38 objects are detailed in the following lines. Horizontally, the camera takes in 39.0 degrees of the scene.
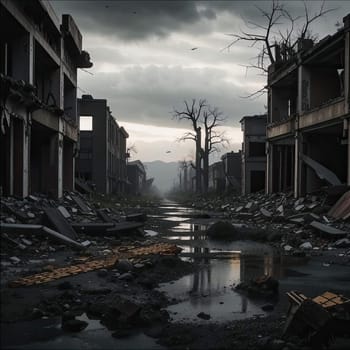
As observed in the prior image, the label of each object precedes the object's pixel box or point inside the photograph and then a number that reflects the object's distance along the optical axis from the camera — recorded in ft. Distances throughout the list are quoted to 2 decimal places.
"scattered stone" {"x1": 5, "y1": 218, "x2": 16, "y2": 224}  37.75
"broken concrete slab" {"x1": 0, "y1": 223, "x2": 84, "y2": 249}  33.31
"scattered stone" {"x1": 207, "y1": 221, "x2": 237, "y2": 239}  51.80
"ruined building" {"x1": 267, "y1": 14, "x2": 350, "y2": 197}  66.33
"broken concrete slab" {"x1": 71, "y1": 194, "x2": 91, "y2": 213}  64.35
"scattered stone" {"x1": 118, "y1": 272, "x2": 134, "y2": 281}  26.35
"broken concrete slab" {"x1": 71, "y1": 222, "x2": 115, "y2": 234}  44.14
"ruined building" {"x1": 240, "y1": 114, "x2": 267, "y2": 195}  128.88
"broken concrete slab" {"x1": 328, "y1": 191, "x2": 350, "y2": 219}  54.44
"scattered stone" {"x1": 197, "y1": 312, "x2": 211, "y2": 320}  20.22
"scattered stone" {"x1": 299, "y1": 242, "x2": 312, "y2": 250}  42.68
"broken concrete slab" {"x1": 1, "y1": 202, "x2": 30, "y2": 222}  40.55
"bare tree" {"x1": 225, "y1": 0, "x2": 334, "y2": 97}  107.04
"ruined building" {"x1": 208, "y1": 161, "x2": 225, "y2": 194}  167.98
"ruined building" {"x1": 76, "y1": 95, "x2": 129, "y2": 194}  134.10
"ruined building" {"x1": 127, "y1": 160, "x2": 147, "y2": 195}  233.96
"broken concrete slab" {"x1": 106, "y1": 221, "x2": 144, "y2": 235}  45.14
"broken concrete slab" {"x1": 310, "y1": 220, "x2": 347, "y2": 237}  44.58
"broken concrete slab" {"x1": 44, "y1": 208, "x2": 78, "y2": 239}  39.14
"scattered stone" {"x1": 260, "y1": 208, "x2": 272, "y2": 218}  69.37
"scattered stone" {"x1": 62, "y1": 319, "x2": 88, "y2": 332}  17.71
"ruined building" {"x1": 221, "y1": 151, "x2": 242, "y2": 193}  158.65
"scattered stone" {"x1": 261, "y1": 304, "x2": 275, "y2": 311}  21.91
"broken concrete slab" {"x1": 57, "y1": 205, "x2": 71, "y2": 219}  51.94
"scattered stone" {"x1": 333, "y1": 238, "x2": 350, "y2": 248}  41.96
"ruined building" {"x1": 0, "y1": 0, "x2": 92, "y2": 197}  51.37
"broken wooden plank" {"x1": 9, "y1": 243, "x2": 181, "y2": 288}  24.29
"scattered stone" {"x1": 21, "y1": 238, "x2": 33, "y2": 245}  33.55
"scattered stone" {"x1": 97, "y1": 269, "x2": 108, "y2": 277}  26.74
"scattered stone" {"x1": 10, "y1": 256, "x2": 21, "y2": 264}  28.88
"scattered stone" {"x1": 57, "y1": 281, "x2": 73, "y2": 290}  23.09
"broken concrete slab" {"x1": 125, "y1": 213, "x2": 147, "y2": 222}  63.16
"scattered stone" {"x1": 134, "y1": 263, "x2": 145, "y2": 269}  29.25
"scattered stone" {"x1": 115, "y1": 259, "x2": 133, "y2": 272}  28.37
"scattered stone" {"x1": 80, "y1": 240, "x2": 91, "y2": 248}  38.44
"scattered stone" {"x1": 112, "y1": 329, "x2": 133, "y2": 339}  17.29
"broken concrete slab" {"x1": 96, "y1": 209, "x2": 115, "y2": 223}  54.81
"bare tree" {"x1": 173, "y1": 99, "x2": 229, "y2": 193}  184.21
